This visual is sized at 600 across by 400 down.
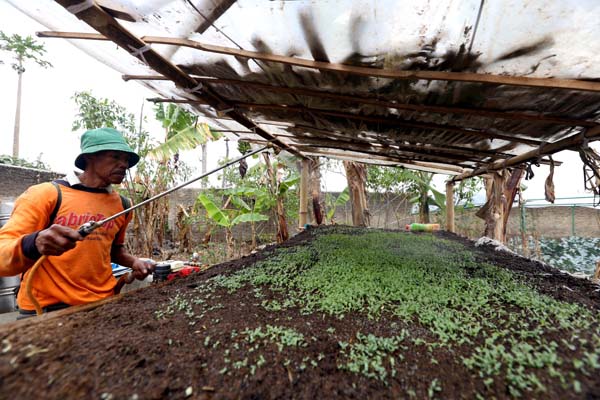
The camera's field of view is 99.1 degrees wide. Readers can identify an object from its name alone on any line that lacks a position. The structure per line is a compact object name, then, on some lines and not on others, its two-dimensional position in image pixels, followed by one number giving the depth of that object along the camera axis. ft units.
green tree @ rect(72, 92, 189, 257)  19.07
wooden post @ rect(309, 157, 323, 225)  18.53
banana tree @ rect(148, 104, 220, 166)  18.88
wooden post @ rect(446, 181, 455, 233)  18.05
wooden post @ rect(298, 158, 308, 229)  16.07
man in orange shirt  4.40
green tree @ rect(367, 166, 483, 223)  25.33
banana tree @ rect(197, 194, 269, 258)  16.99
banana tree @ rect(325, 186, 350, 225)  23.33
